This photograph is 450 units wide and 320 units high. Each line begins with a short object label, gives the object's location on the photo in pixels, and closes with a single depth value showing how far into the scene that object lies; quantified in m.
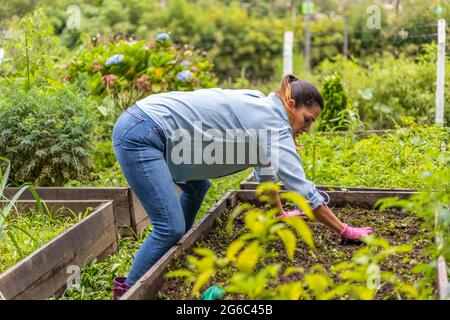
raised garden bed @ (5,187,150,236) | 4.05
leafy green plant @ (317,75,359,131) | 6.39
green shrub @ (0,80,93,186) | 4.29
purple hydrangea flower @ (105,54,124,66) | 6.16
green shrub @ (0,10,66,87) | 4.96
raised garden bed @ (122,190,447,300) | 2.49
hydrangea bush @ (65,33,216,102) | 6.11
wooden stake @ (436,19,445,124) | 6.29
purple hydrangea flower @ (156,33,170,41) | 6.59
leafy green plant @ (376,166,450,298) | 2.02
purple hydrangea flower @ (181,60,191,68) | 6.64
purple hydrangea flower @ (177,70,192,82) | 6.39
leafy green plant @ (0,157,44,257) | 2.86
